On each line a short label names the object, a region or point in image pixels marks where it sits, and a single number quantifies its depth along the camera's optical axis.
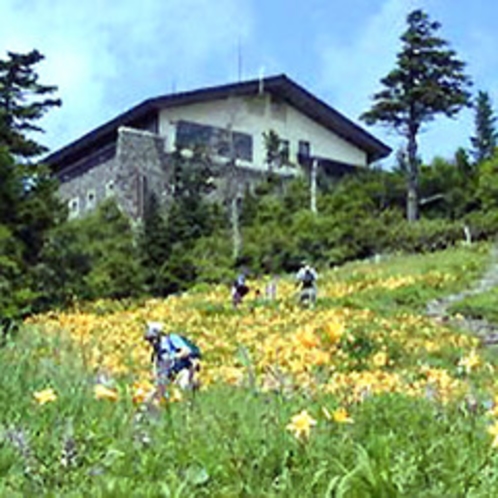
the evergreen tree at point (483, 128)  59.72
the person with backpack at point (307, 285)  24.08
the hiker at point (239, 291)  24.91
